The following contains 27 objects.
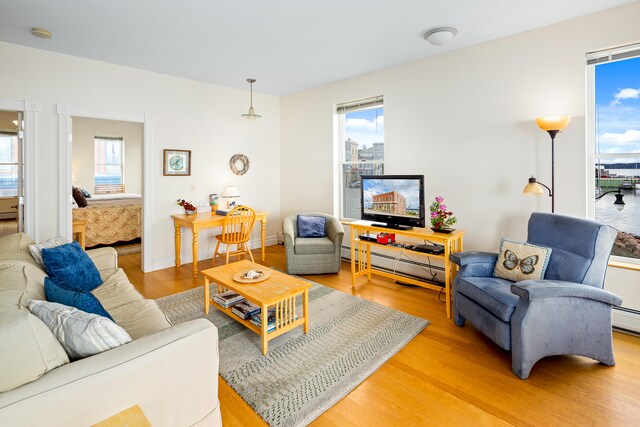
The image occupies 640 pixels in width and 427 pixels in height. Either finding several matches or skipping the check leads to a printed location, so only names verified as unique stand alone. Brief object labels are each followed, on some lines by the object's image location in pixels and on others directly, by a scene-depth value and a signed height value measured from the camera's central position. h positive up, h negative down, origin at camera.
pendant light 4.53 +1.34
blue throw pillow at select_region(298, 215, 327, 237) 4.38 -0.19
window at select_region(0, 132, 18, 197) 6.05 +0.92
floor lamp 2.72 +0.66
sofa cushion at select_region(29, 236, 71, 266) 2.43 -0.26
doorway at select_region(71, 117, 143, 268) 5.26 +0.79
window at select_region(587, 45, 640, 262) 2.73 +0.60
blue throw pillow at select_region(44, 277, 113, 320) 1.62 -0.44
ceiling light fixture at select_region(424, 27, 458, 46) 3.01 +1.64
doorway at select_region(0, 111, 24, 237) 6.05 +0.81
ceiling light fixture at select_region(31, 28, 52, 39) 2.99 +1.66
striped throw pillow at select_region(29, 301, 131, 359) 1.26 -0.46
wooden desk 4.16 -0.13
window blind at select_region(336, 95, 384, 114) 4.34 +1.49
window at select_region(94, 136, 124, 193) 7.60 +1.15
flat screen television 3.44 +0.13
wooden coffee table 2.39 -0.62
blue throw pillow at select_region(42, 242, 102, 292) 2.34 -0.41
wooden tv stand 3.02 -0.38
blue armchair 2.08 -0.62
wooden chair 4.39 -0.19
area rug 1.92 -1.03
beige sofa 1.02 -0.57
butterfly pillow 2.51 -0.39
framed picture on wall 4.46 +0.69
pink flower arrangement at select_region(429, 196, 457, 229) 3.21 -0.04
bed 5.10 -0.12
